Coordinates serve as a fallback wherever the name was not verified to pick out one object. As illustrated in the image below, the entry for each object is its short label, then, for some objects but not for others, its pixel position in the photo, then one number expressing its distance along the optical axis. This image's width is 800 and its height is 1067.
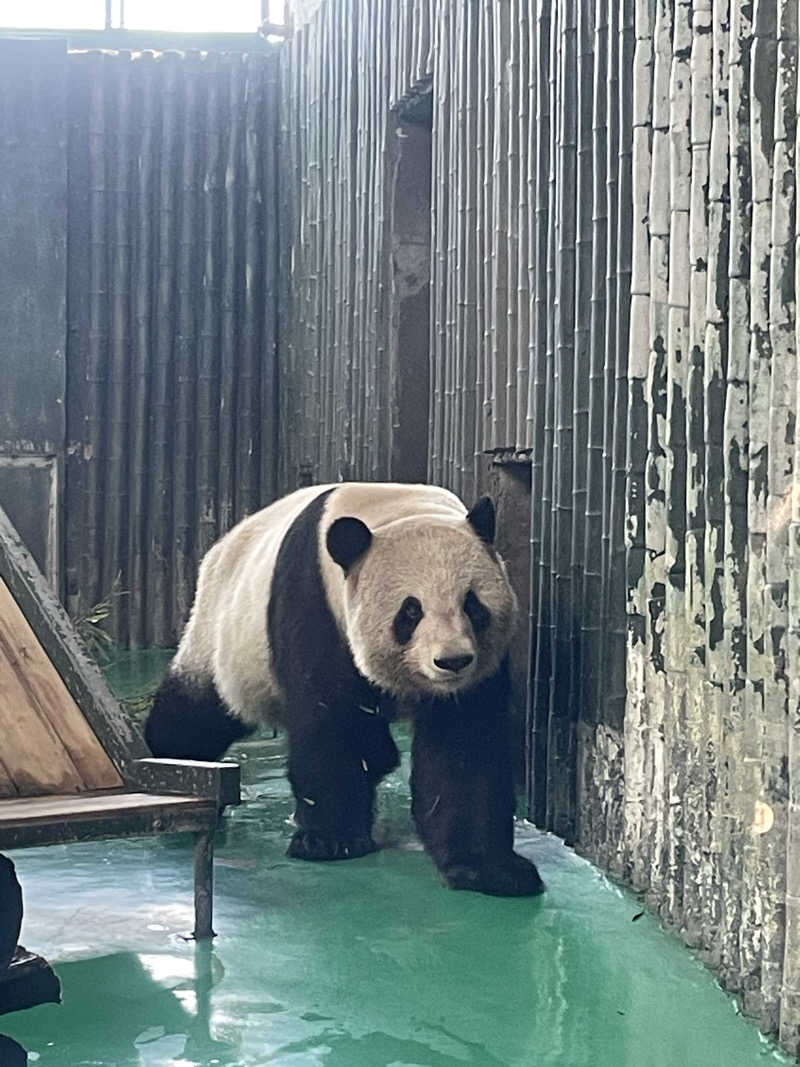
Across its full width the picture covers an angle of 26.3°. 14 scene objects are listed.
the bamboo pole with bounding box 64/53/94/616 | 9.81
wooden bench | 3.82
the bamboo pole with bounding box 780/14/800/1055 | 3.29
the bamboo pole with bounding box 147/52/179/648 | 9.83
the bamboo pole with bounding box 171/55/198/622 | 9.85
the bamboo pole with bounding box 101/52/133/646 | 9.81
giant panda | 4.73
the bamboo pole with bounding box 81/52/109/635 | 9.80
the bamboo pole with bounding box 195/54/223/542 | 9.86
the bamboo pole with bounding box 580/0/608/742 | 4.92
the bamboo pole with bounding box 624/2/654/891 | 4.43
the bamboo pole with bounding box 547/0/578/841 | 5.18
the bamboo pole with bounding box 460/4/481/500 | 6.54
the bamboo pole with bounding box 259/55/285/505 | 9.88
